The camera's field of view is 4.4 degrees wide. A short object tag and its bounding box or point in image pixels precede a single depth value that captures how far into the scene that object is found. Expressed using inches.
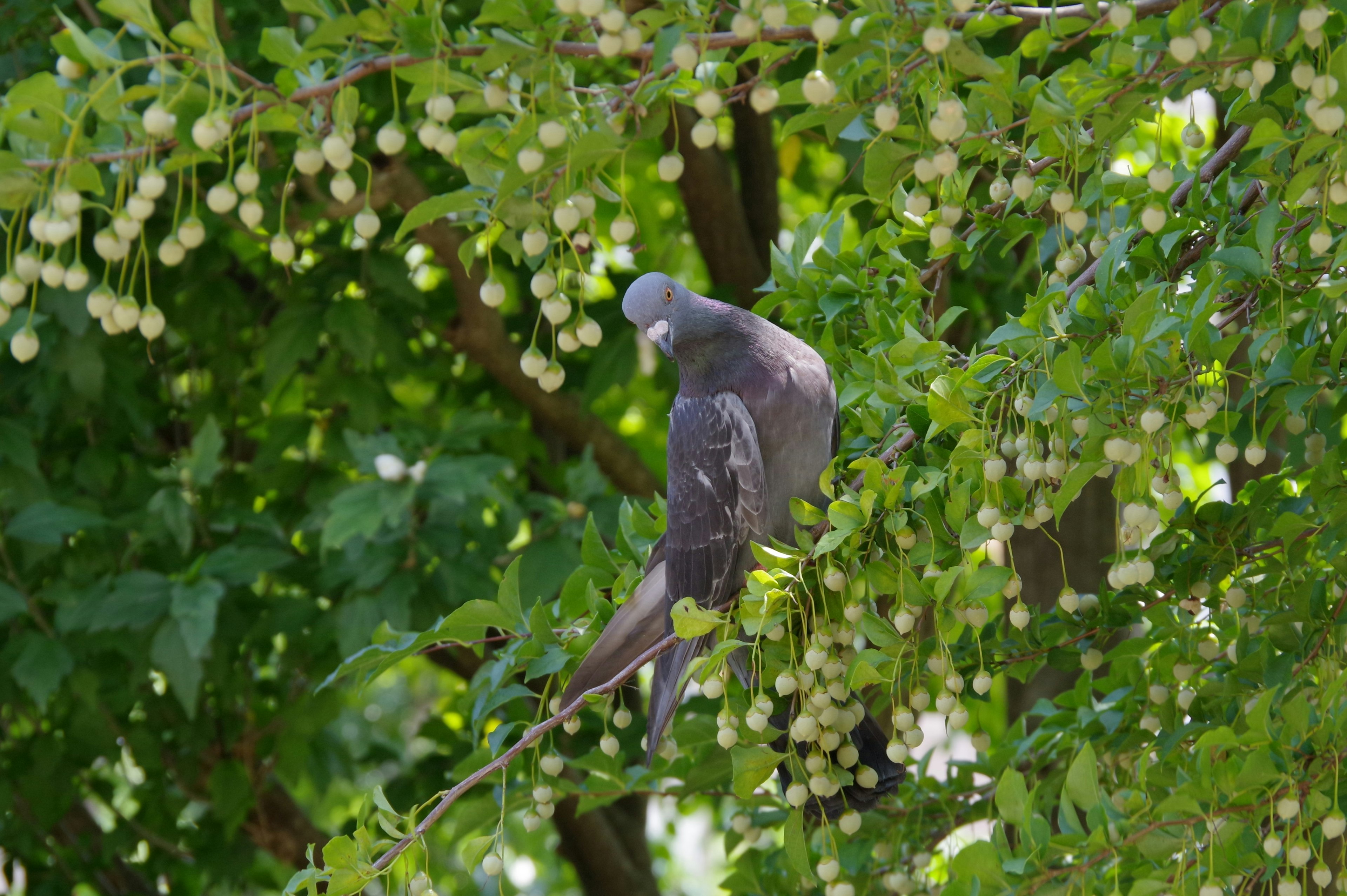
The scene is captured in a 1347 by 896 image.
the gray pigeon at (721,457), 315.5
